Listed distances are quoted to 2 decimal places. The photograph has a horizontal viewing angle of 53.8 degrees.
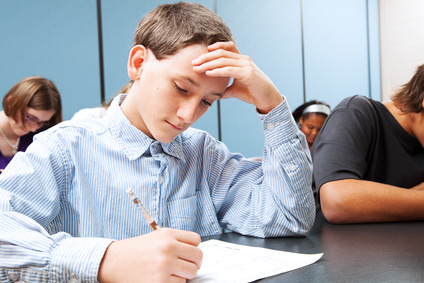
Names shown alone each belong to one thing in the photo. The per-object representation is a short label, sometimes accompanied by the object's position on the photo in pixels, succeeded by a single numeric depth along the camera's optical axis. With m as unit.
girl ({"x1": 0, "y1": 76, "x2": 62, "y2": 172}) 2.55
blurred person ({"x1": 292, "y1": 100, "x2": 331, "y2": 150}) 3.12
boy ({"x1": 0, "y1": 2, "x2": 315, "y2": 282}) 0.80
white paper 0.67
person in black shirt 1.12
